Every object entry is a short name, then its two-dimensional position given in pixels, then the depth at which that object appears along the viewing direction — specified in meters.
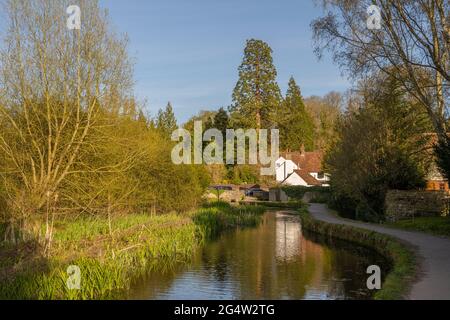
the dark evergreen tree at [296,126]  63.28
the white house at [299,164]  58.78
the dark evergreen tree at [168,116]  61.94
